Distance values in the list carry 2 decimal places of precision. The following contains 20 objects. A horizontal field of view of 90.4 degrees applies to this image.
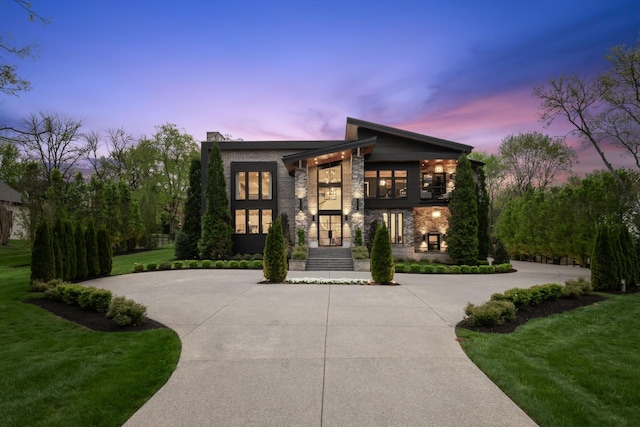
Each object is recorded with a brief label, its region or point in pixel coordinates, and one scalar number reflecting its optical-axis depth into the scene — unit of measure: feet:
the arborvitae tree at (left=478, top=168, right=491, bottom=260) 75.25
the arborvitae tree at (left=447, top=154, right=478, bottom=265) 68.59
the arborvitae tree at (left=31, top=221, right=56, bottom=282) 37.27
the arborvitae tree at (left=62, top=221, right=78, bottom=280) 43.50
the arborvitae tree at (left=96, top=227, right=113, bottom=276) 50.52
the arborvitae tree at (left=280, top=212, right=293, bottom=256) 74.54
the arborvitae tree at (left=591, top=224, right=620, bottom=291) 36.88
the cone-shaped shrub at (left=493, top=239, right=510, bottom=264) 65.62
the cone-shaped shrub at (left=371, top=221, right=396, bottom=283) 42.71
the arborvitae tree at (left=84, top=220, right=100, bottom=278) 48.03
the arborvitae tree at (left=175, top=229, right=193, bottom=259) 77.10
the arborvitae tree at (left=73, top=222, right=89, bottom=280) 45.78
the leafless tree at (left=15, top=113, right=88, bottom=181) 95.55
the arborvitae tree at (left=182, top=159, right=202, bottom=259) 79.20
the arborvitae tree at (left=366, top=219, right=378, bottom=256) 73.97
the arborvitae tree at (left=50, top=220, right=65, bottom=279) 40.24
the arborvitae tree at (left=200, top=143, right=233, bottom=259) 74.79
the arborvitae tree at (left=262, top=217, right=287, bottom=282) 44.04
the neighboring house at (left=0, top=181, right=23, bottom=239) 97.59
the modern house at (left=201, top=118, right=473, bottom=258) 77.20
